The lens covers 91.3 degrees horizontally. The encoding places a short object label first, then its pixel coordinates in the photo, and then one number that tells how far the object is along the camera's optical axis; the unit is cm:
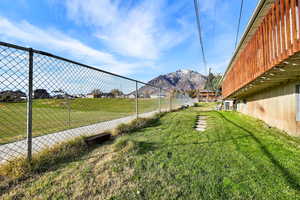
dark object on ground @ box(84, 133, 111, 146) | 308
